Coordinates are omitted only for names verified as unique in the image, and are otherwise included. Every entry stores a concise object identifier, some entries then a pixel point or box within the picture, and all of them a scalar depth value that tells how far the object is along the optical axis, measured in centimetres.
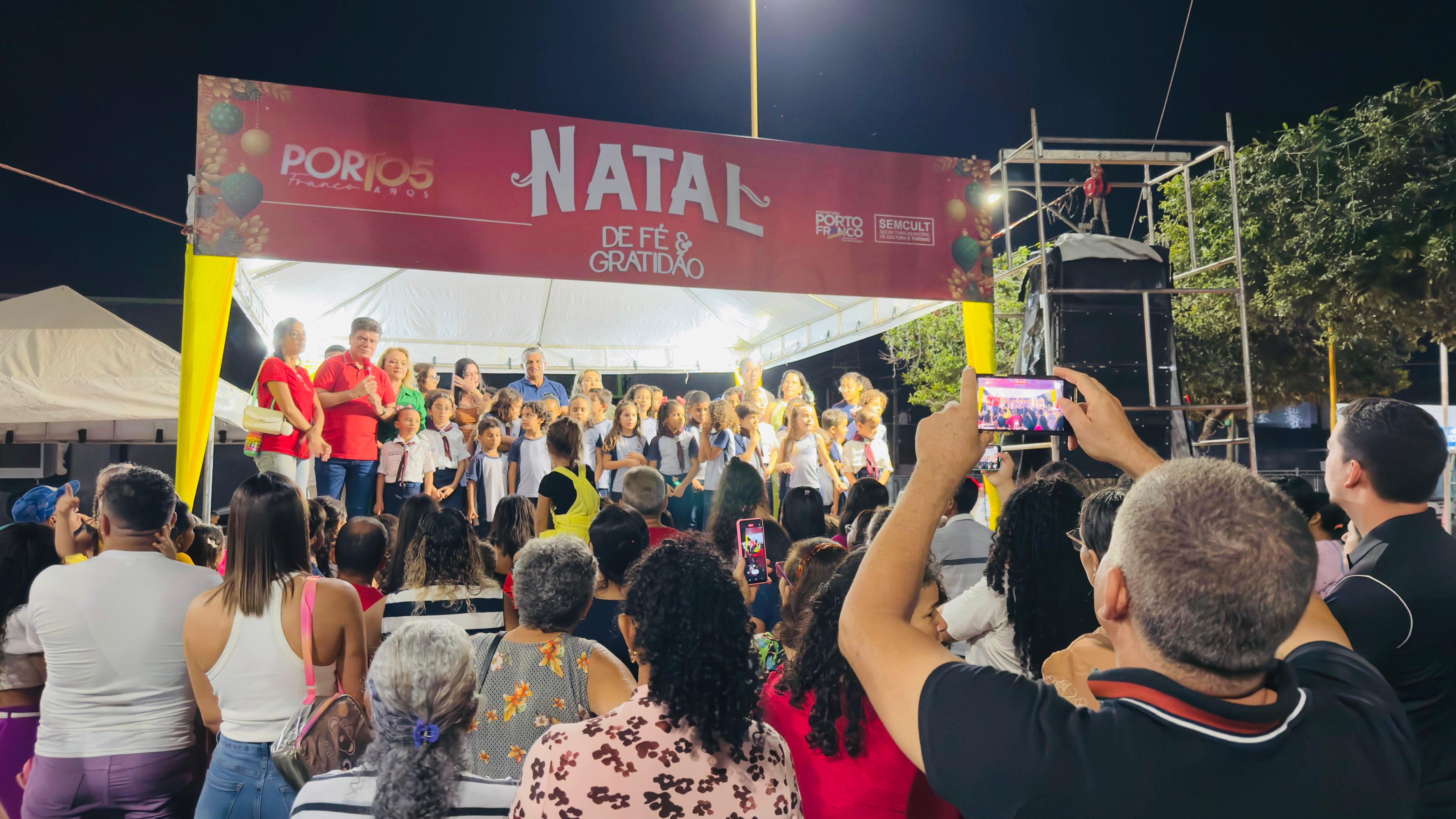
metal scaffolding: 749
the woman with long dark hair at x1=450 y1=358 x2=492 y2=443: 930
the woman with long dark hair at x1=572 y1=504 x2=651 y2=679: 342
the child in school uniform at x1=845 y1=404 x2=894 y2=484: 914
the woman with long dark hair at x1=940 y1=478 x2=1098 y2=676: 249
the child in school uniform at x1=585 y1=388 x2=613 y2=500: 905
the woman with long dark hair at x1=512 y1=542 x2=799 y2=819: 170
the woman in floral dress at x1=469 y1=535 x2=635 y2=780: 232
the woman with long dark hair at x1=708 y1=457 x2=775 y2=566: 506
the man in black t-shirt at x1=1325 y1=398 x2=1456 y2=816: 195
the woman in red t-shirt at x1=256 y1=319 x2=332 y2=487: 654
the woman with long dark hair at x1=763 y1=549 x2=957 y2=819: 209
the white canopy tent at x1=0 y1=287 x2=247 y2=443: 838
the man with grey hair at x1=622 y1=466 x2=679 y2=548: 466
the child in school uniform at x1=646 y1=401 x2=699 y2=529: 869
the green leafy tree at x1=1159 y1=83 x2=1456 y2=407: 1138
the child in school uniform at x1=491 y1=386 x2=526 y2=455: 861
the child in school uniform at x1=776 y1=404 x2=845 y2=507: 877
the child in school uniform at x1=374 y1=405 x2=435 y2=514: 760
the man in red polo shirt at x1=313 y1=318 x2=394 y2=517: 690
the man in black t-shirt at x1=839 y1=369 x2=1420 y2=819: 98
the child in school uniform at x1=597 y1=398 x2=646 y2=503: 883
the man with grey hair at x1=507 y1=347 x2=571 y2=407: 962
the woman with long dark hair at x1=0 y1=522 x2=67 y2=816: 279
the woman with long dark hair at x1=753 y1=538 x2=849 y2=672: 253
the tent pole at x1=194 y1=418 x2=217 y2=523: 624
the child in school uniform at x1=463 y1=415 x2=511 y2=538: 809
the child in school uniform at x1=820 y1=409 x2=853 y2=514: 924
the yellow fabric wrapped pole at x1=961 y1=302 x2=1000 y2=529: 813
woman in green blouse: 770
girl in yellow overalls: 512
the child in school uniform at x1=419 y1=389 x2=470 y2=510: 802
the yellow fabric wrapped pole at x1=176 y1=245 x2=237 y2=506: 619
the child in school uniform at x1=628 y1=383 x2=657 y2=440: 930
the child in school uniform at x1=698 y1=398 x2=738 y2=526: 868
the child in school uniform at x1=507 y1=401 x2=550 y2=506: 799
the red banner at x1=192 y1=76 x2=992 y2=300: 641
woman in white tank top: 243
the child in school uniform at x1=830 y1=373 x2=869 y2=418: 943
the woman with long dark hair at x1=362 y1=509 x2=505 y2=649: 327
